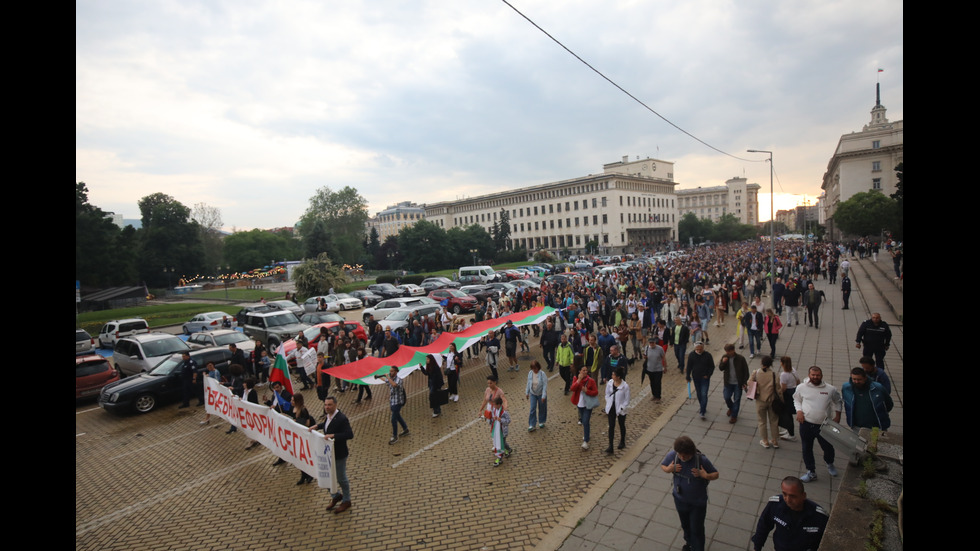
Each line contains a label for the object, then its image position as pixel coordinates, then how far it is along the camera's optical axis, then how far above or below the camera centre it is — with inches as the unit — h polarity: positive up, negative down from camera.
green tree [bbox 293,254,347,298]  1524.4 -41.1
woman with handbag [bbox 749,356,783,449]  308.2 -95.3
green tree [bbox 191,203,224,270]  3117.6 +224.6
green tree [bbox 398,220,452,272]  2652.6 +98.5
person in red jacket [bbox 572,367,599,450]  326.6 -96.1
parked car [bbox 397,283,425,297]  1403.8 -83.4
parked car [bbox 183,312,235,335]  956.3 -111.1
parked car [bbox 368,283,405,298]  1418.2 -81.4
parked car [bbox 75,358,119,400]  552.1 -124.9
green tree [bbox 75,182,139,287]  1978.3 +91.9
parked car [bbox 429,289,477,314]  1139.0 -97.2
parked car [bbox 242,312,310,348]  766.5 -102.8
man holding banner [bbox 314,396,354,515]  277.1 -102.3
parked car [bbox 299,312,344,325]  871.6 -97.7
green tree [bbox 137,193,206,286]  2549.2 +137.7
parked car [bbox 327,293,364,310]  1321.4 -103.2
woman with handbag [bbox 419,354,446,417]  426.0 -107.1
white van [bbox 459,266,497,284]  1742.1 -40.6
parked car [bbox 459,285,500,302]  1213.8 -82.0
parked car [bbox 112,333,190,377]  604.7 -106.3
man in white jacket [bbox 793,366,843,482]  260.1 -87.6
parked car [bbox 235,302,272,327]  995.3 -96.6
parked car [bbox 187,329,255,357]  640.0 -100.6
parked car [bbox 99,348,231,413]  481.4 -125.7
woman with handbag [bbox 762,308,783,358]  496.1 -75.8
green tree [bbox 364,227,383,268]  3068.4 +98.8
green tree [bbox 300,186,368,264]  3499.0 +406.0
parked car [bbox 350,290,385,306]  1381.6 -100.3
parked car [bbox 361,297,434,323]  984.3 -92.3
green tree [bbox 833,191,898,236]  1929.1 +165.2
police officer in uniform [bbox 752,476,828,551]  162.6 -95.1
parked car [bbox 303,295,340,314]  1232.0 -106.3
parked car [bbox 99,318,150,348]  916.0 -117.0
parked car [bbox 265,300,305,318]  1122.8 -100.2
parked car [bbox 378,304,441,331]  823.1 -96.5
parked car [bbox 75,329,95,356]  840.9 -131.1
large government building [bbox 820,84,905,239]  2987.2 +608.2
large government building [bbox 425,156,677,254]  3746.1 +429.4
